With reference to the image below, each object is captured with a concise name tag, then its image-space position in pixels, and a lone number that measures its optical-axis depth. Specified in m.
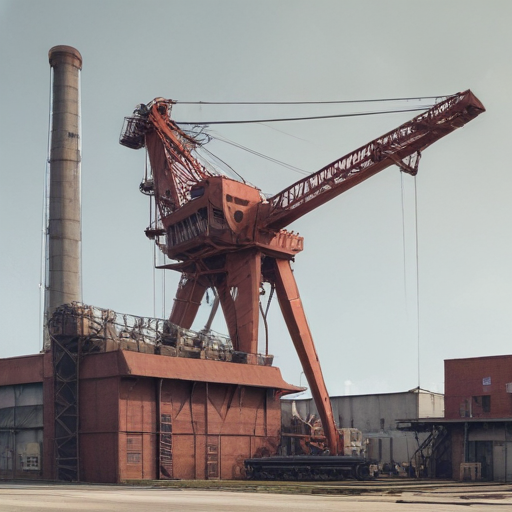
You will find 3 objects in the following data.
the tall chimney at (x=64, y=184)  61.19
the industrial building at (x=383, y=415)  56.03
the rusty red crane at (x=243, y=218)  51.75
